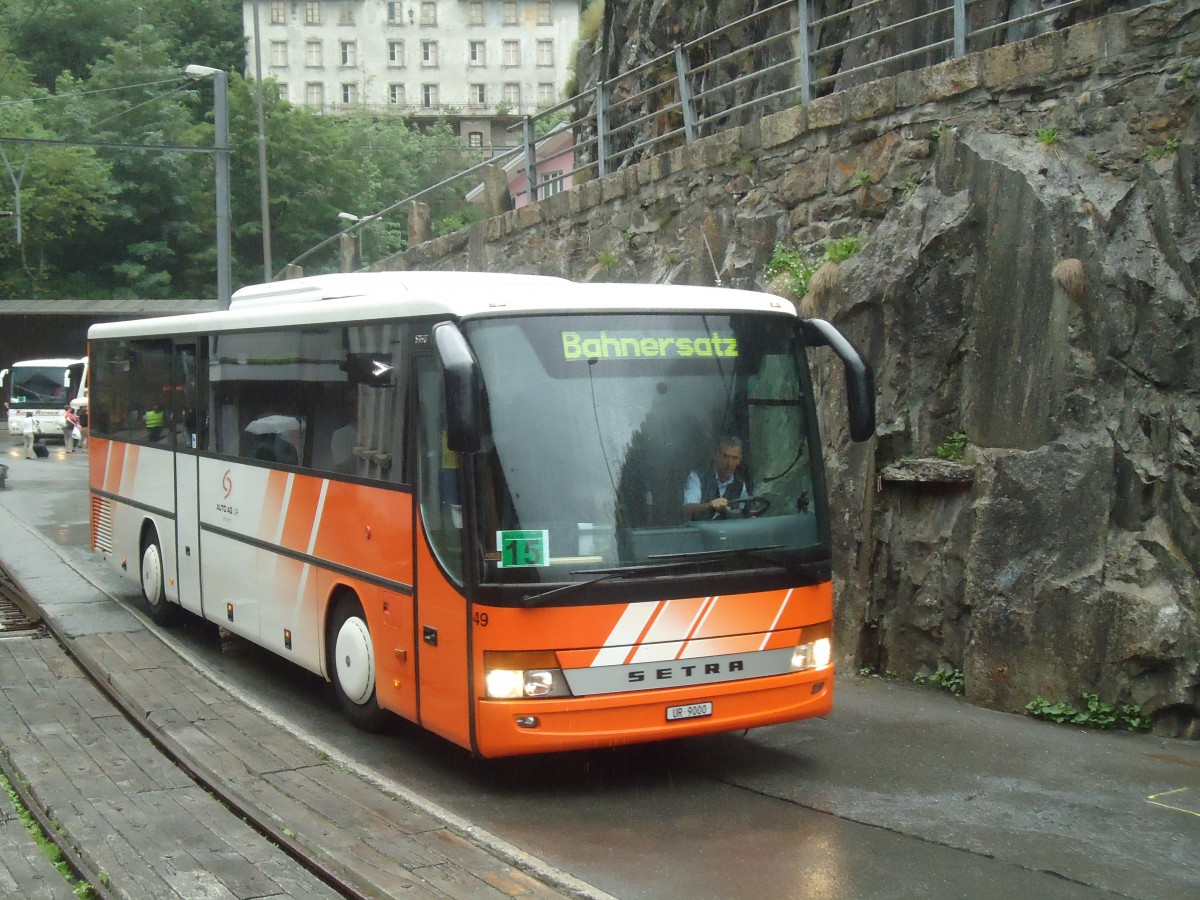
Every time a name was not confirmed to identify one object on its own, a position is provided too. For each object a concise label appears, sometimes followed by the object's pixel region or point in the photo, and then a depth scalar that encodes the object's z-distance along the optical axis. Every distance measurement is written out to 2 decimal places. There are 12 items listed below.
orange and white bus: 6.84
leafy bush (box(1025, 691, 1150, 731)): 8.60
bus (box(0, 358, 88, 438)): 40.47
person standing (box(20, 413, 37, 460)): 36.81
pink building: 35.94
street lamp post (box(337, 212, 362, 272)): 27.64
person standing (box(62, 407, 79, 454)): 40.53
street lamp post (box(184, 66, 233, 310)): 21.91
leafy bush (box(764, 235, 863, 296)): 11.12
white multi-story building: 96.12
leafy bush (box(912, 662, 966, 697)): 9.70
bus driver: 7.16
